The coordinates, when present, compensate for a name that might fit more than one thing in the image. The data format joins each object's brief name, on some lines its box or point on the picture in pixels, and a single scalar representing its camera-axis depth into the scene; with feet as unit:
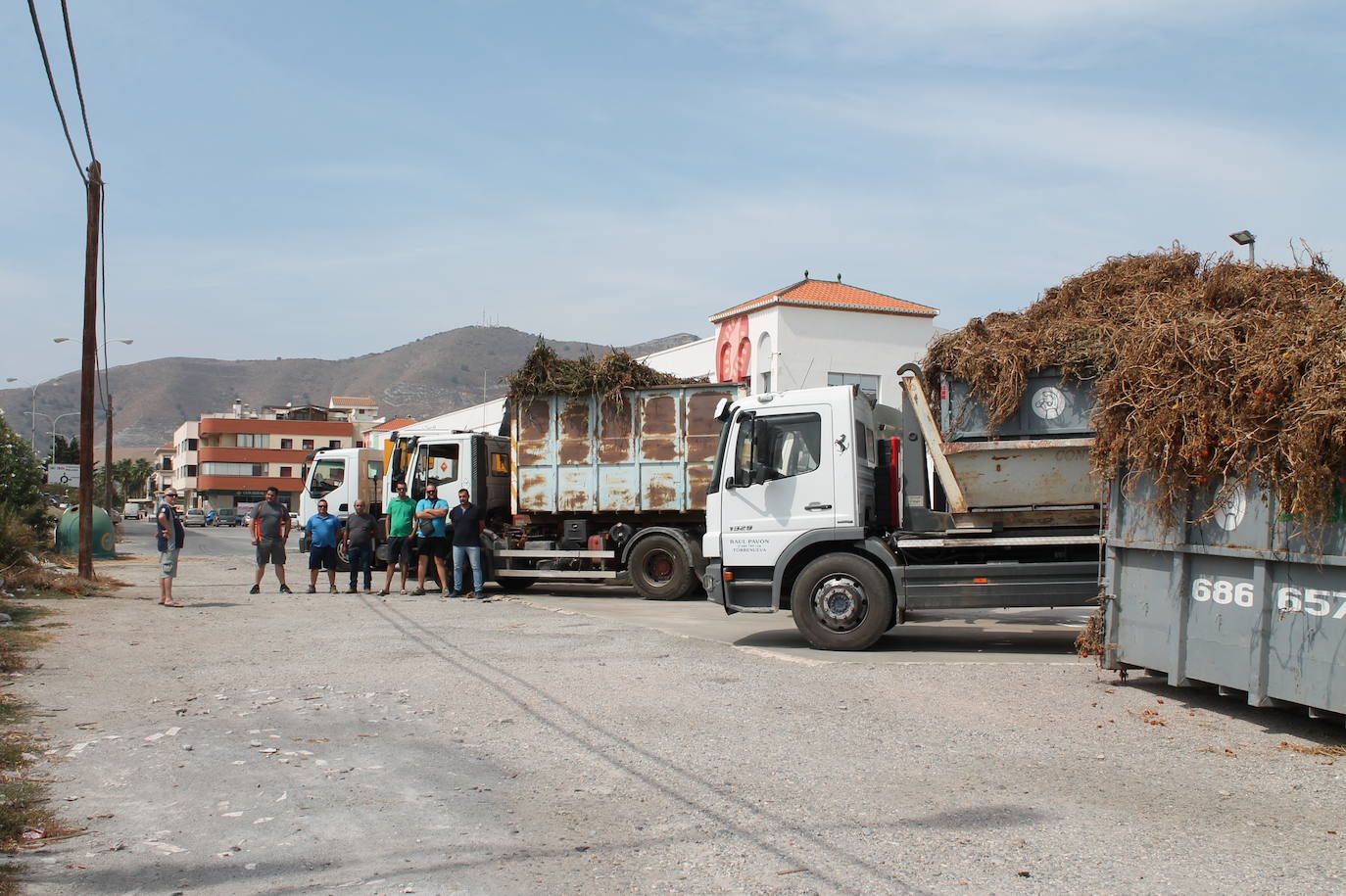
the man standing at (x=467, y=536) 57.00
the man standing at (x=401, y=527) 60.39
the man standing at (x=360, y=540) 59.67
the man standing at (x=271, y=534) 57.47
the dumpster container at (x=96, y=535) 85.35
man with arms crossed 57.88
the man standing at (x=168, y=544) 50.78
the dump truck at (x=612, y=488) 55.36
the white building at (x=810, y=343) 114.83
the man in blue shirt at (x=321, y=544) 58.49
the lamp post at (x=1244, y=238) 41.03
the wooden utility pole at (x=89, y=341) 61.67
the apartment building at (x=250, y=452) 378.94
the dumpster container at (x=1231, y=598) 21.71
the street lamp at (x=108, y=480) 139.64
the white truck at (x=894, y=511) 34.04
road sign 146.10
